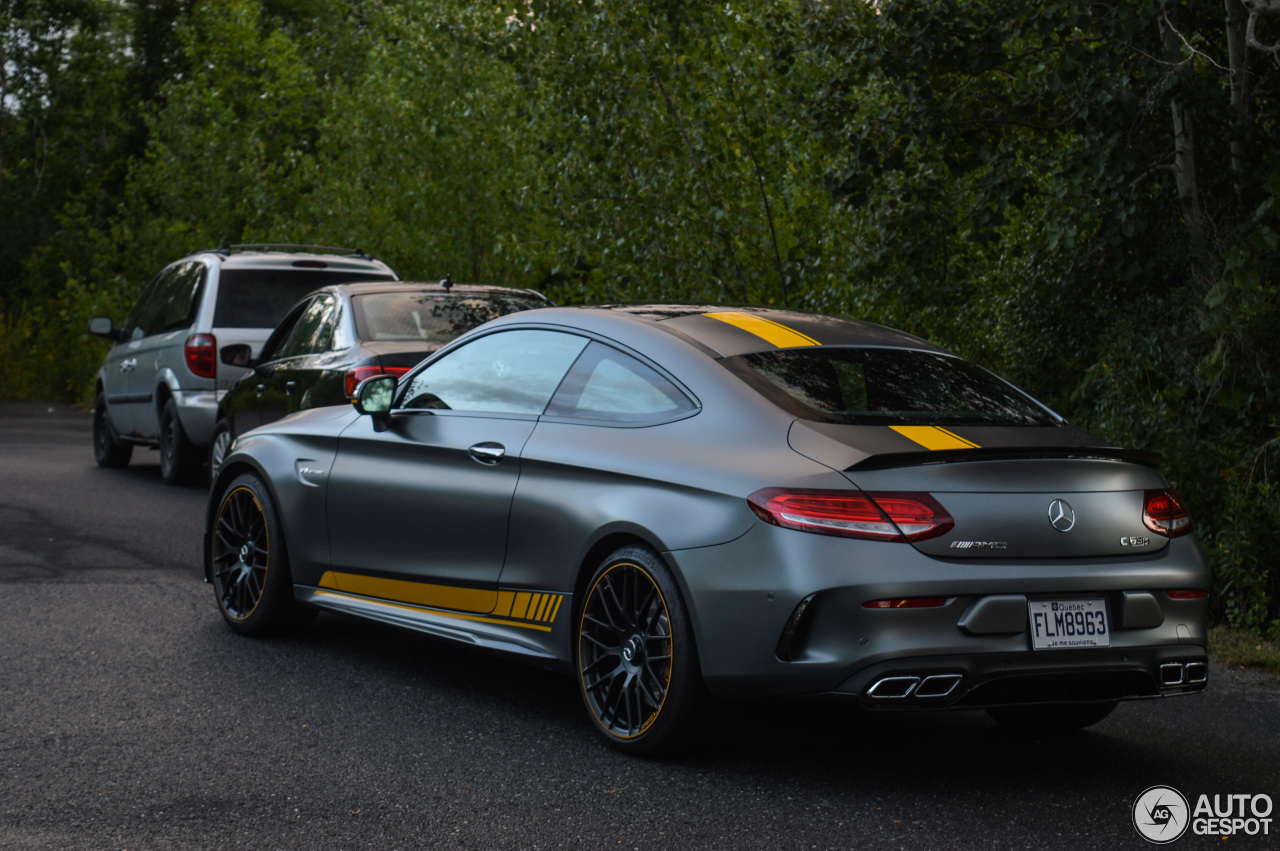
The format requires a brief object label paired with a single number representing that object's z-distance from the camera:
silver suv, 12.77
